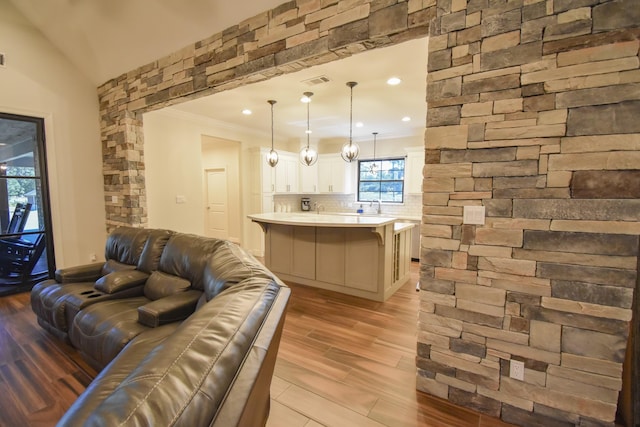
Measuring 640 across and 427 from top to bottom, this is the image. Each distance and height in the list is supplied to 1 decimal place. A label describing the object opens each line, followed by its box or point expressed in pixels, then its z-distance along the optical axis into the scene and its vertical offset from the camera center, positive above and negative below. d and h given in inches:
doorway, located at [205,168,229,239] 265.1 -13.8
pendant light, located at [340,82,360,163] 168.4 +22.0
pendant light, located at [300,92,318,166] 175.2 +21.0
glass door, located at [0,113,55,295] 144.8 -9.1
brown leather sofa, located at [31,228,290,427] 25.2 -20.1
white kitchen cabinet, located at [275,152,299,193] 253.8 +14.7
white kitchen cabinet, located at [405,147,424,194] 234.1 +16.5
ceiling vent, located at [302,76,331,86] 136.9 +52.7
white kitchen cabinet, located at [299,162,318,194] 277.3 +10.5
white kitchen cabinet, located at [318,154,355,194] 274.8 +15.0
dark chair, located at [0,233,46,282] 147.2 -34.5
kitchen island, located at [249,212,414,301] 139.6 -33.0
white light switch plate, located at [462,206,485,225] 67.8 -5.8
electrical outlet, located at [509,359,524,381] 65.8 -40.8
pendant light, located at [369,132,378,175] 273.6 +22.7
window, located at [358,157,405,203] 263.9 +9.4
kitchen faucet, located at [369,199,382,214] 265.4 -12.9
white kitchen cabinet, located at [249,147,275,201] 236.4 +14.0
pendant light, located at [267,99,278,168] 194.9 +21.2
